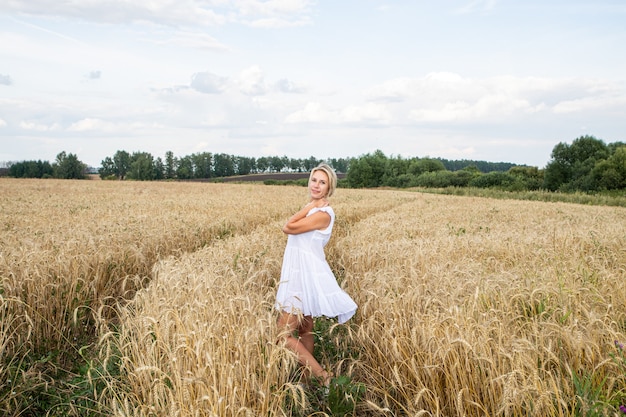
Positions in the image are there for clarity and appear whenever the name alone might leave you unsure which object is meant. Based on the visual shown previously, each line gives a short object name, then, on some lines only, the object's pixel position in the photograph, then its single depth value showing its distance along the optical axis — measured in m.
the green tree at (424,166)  119.12
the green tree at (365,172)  107.56
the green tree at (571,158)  71.64
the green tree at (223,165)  141.66
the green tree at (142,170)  115.00
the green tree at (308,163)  146.12
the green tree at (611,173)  63.29
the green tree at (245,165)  146.79
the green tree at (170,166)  125.58
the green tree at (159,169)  118.89
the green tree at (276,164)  154.38
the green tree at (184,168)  127.62
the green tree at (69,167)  109.38
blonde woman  4.62
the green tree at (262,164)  153.12
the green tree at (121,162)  138.88
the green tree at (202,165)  138.12
